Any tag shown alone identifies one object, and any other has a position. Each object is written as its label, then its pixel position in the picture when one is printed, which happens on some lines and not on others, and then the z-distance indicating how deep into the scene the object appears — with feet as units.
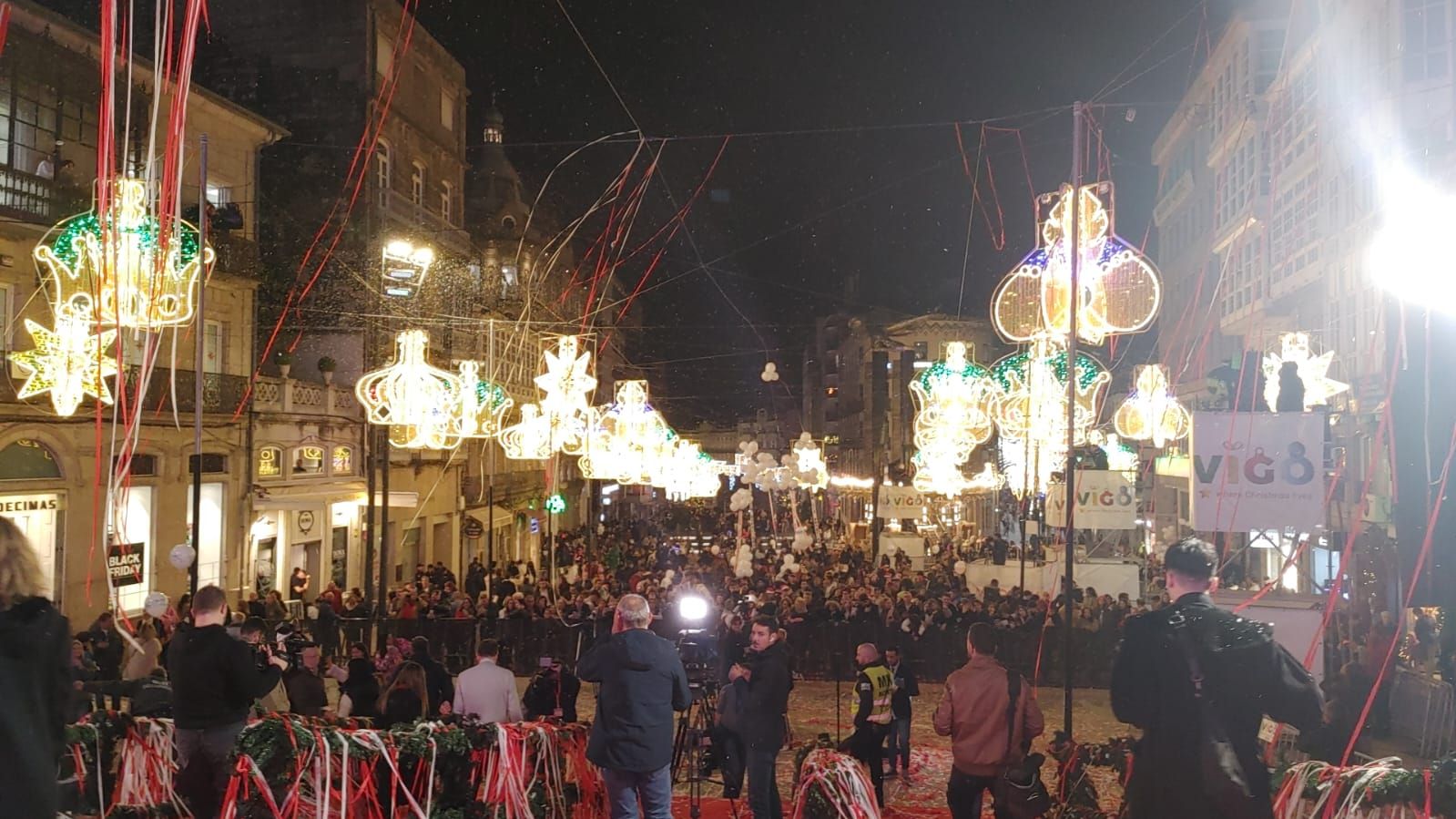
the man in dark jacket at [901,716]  32.17
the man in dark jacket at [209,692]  18.02
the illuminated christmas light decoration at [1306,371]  61.52
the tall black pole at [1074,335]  25.80
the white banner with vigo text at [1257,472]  29.40
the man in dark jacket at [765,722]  22.86
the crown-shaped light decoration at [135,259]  39.83
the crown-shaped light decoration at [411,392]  50.14
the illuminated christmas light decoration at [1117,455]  92.73
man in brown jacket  19.31
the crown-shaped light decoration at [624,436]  64.85
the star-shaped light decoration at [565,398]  58.75
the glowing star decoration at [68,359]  46.19
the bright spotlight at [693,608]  35.32
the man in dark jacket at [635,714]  18.86
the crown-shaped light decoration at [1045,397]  55.28
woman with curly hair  10.50
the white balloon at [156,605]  36.74
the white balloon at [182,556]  37.50
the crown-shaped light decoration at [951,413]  66.85
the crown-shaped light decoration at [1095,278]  37.19
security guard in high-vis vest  27.17
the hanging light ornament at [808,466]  88.74
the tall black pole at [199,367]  38.78
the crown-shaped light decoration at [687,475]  81.97
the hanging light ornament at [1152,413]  57.26
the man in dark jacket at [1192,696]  11.90
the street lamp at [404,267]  74.23
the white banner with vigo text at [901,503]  72.08
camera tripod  27.40
